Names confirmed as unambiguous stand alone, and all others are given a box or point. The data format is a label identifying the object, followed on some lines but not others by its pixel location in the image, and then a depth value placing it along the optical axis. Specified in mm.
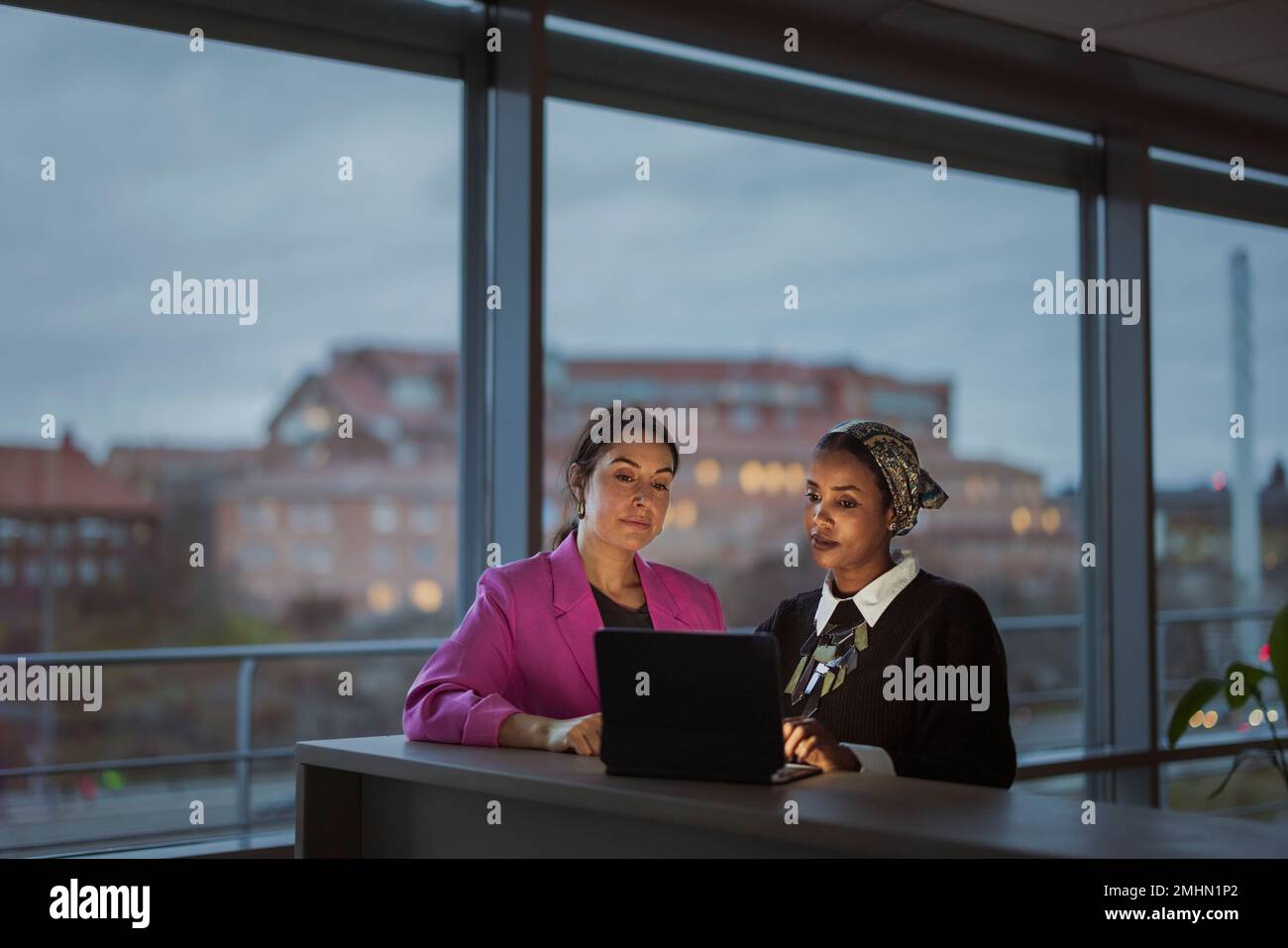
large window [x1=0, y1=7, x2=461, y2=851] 3195
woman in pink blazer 2094
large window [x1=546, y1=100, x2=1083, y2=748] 4199
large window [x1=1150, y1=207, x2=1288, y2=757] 5016
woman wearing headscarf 1812
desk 1363
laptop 1605
